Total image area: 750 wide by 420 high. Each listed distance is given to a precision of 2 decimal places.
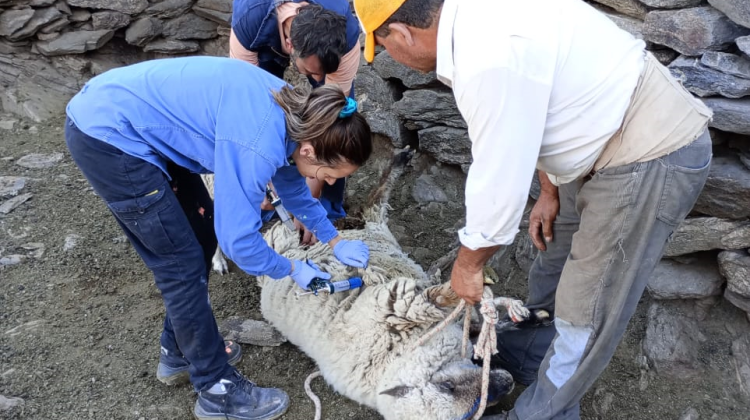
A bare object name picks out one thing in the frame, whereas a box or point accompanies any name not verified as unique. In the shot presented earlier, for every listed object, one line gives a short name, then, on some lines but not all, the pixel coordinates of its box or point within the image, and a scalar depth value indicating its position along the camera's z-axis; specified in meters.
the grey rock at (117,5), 6.12
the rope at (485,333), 2.59
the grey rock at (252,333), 3.70
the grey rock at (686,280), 3.48
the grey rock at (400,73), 4.71
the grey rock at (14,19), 6.05
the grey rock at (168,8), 6.26
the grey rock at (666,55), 3.15
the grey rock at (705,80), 2.85
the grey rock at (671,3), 3.01
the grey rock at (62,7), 6.15
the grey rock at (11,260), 4.31
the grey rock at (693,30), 2.90
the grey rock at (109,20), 6.19
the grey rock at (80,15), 6.23
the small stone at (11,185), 5.08
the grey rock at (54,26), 6.19
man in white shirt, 1.89
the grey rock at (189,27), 6.36
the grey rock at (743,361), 3.33
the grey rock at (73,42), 6.23
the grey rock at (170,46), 6.39
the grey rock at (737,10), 2.74
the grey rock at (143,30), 6.27
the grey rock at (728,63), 2.84
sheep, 2.92
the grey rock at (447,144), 4.70
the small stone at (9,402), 3.18
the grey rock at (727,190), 3.00
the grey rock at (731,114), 2.84
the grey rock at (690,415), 3.24
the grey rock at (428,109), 4.66
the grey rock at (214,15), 6.20
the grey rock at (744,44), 2.76
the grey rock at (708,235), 3.17
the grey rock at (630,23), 3.22
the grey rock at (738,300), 3.29
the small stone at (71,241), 4.52
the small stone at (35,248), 4.44
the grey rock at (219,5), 6.20
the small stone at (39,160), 5.55
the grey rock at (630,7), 3.24
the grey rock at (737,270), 3.21
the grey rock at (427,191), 4.99
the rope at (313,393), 3.24
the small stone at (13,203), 4.89
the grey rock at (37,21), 6.09
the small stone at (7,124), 6.12
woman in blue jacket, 2.40
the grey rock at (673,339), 3.51
